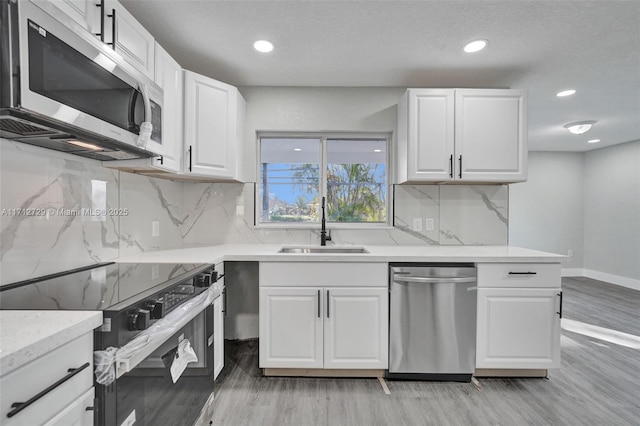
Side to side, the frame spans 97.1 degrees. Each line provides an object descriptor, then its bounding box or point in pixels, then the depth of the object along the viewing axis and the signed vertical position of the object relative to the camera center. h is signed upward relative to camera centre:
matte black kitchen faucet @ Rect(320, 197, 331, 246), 2.56 -0.24
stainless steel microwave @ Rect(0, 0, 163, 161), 0.85 +0.43
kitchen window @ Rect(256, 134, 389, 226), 2.78 +0.30
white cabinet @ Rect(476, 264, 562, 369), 1.99 -0.75
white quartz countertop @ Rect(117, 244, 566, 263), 1.95 -0.33
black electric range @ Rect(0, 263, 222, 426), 0.91 -0.40
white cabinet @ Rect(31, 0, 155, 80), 1.09 +0.83
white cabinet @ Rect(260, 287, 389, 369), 2.01 -0.82
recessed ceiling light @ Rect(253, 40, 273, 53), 1.96 +1.15
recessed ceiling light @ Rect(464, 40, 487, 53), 1.93 +1.15
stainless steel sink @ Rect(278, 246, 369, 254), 2.48 -0.36
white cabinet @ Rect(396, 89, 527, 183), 2.28 +0.61
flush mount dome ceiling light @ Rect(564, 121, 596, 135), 3.47 +1.05
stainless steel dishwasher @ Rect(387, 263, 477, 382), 1.98 -0.77
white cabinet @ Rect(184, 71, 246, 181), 2.07 +0.62
